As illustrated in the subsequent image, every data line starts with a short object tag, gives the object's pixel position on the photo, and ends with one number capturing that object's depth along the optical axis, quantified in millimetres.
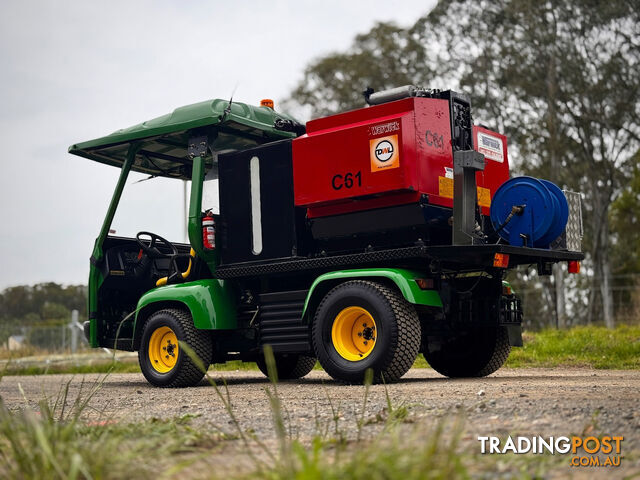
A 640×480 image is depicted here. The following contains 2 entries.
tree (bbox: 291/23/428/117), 31188
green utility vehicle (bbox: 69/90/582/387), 7957
